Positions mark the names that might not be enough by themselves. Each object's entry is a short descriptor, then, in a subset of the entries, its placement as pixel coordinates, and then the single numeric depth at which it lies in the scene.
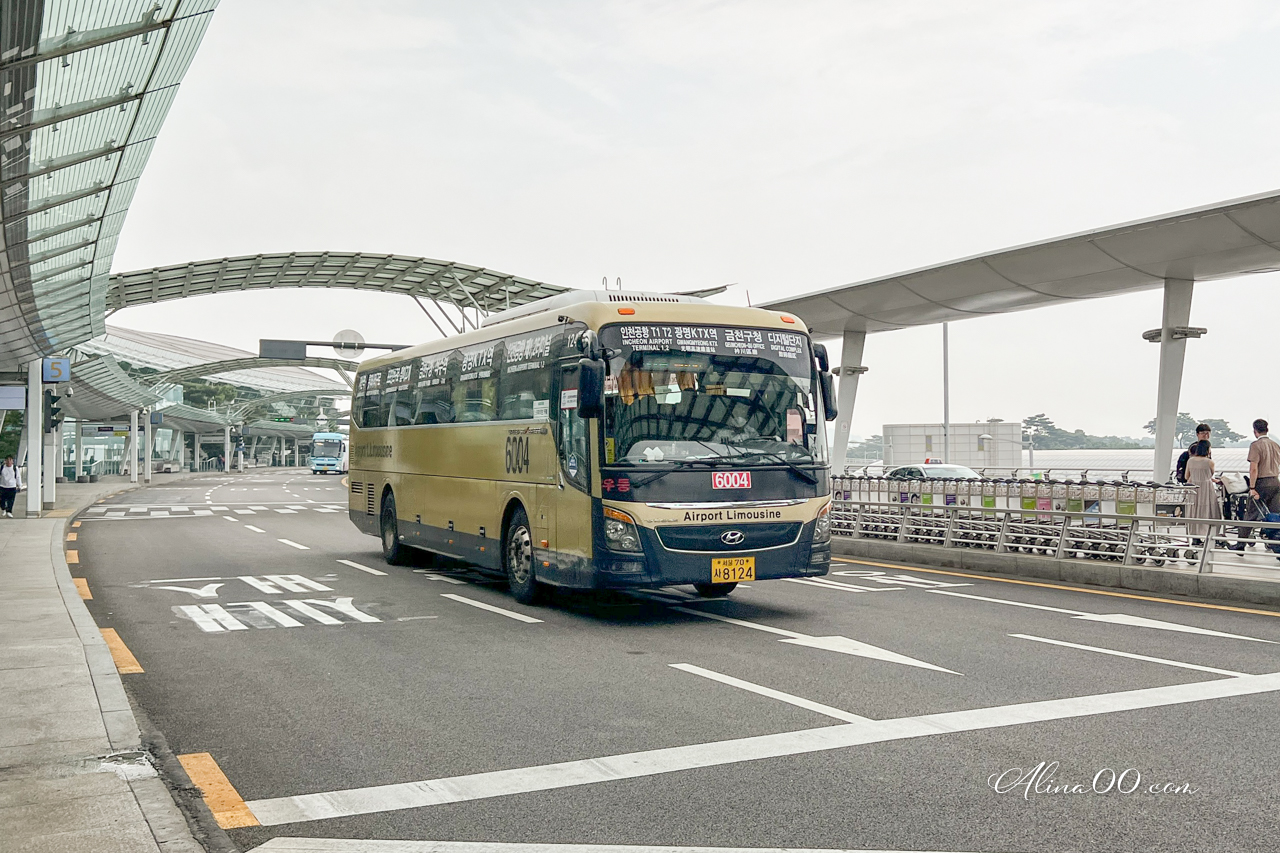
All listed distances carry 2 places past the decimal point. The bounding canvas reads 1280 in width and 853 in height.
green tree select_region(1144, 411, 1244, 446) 53.61
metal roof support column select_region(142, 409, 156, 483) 62.84
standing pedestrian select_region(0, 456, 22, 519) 28.05
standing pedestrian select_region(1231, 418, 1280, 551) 14.99
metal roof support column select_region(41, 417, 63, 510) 34.94
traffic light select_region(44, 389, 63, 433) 34.91
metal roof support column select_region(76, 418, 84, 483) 62.51
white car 25.86
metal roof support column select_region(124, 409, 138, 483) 58.70
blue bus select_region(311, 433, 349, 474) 80.69
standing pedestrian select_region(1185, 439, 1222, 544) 15.38
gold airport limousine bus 10.68
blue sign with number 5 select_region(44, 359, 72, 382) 31.52
